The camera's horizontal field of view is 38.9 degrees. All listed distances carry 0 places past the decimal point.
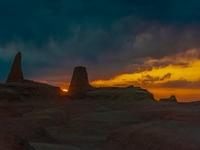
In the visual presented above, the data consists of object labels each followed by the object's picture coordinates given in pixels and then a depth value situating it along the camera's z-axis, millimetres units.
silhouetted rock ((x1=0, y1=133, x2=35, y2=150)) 14375
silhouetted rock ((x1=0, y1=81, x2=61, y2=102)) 59781
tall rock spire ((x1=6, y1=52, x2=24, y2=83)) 76250
